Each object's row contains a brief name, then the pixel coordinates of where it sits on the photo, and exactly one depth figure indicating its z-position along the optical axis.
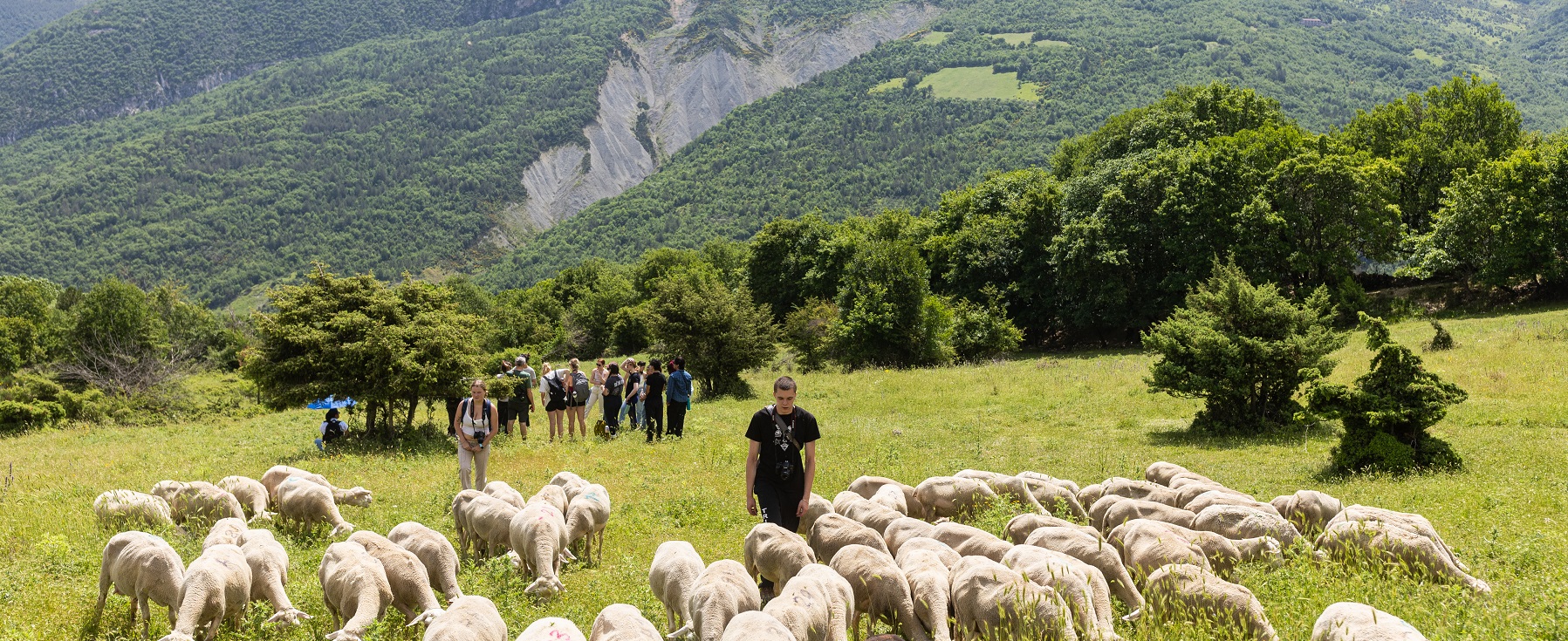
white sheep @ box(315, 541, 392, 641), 7.74
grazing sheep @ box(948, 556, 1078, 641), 6.91
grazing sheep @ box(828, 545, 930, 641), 7.70
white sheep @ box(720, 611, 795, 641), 6.32
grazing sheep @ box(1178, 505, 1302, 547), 9.59
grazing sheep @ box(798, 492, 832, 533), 10.60
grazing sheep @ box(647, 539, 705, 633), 8.22
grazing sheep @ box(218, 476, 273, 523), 12.83
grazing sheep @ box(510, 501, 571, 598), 8.95
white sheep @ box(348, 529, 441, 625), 8.33
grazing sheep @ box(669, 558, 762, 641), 7.15
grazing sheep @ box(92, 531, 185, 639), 8.30
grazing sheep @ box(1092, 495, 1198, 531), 10.54
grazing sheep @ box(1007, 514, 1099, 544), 10.13
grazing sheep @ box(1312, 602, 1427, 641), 6.20
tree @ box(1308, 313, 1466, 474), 14.52
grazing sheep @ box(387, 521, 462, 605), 9.00
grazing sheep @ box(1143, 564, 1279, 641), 7.21
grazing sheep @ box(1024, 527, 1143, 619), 8.20
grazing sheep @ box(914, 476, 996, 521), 12.09
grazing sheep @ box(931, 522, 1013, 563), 9.02
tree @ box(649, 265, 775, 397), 32.19
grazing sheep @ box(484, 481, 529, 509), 11.77
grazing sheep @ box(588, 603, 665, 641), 6.68
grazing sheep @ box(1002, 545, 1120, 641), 7.18
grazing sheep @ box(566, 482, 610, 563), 10.97
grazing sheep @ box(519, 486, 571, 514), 11.57
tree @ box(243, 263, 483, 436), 20.23
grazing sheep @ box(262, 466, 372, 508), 13.59
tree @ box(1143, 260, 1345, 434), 19.36
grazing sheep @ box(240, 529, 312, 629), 8.13
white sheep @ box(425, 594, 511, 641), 6.76
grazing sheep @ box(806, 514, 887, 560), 9.23
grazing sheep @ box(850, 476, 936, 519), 12.28
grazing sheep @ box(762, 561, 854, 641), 7.00
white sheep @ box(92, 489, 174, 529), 12.01
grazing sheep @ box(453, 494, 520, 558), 10.59
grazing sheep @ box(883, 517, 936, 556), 9.77
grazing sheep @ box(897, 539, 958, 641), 7.45
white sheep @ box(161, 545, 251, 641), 7.74
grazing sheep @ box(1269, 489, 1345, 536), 10.56
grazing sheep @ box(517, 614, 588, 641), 6.43
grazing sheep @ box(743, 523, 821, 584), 8.46
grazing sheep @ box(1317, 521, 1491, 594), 8.38
